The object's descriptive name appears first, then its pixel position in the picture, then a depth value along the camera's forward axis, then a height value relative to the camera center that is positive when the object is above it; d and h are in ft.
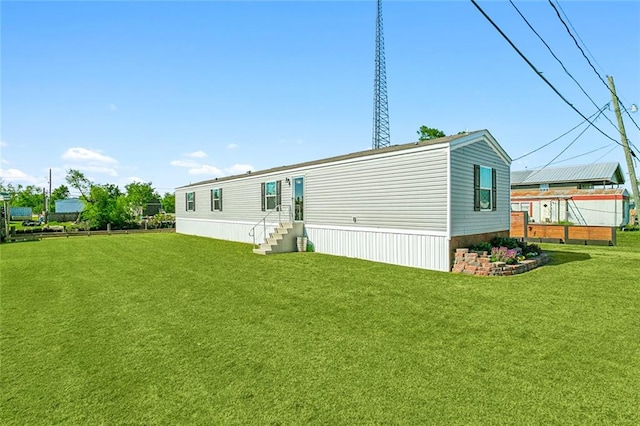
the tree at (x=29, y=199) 200.54 +7.27
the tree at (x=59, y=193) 194.23 +11.20
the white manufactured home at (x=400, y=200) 31.12 +0.87
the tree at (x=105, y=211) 92.63 -0.22
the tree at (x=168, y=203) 220.49 +4.48
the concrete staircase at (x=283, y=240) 43.27 -4.17
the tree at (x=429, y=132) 99.76 +22.74
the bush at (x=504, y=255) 29.96 -4.42
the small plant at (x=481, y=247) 32.04 -3.88
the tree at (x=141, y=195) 129.49 +9.37
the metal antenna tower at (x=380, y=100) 72.84 +27.63
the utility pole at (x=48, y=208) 144.39 +1.04
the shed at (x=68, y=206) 165.78 +2.28
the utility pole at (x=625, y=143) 38.91 +7.49
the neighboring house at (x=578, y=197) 79.66 +2.43
